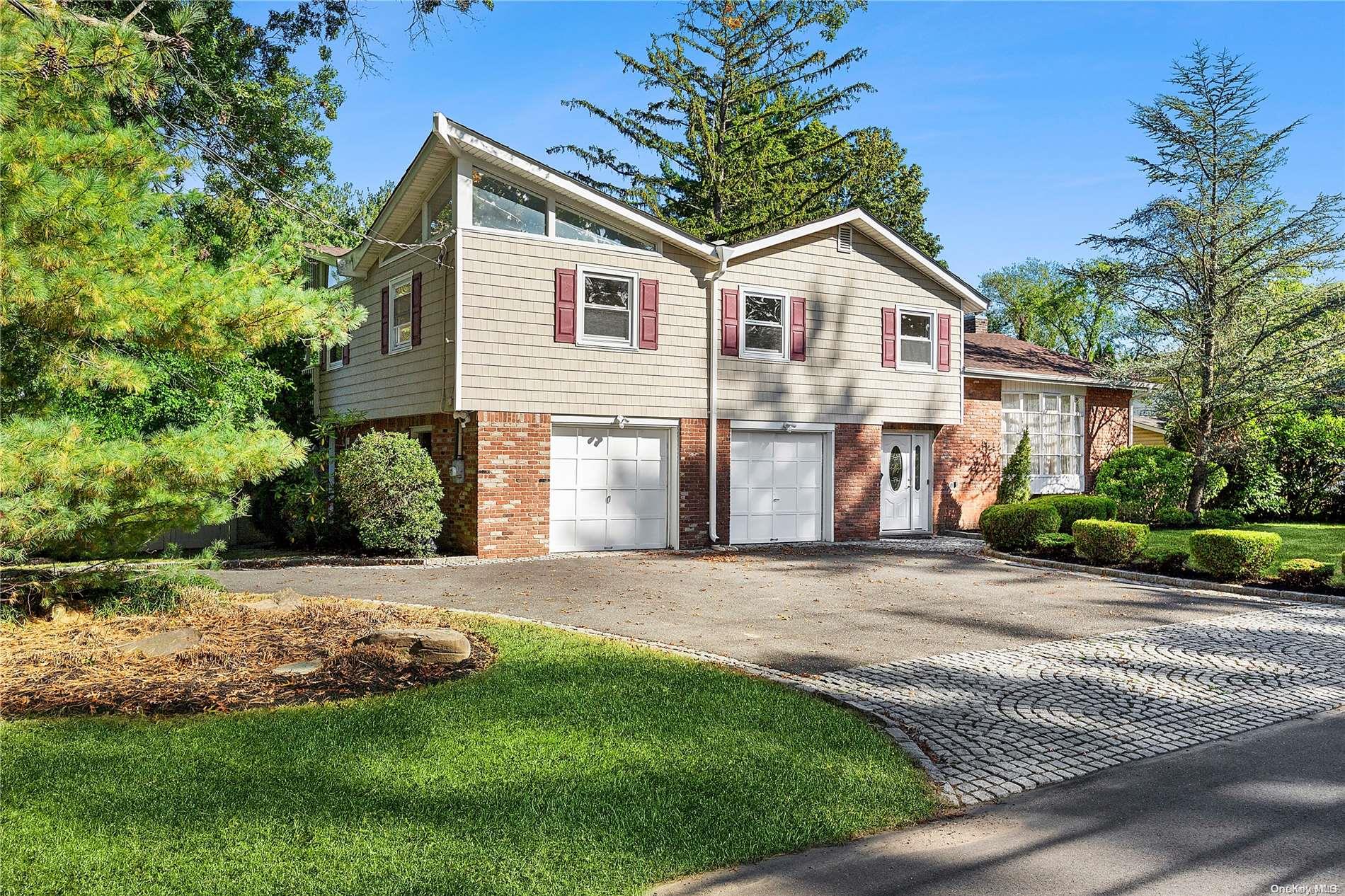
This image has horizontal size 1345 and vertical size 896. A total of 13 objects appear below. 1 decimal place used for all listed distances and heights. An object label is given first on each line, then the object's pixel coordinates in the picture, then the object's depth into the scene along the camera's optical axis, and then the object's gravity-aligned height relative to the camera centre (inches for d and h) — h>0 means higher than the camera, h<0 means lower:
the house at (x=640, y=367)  576.7 +74.6
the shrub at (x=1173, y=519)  808.9 -45.1
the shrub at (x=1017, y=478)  838.5 -9.2
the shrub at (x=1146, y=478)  816.9 -8.9
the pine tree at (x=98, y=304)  262.1 +51.3
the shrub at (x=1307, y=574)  463.8 -54.5
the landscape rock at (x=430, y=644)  277.3 -56.1
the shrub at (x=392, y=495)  551.8 -17.3
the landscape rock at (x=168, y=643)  277.9 -56.2
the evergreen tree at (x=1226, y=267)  806.5 +189.0
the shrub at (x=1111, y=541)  544.4 -44.1
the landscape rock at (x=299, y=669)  259.0 -59.3
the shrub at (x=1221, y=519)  799.7 -45.5
